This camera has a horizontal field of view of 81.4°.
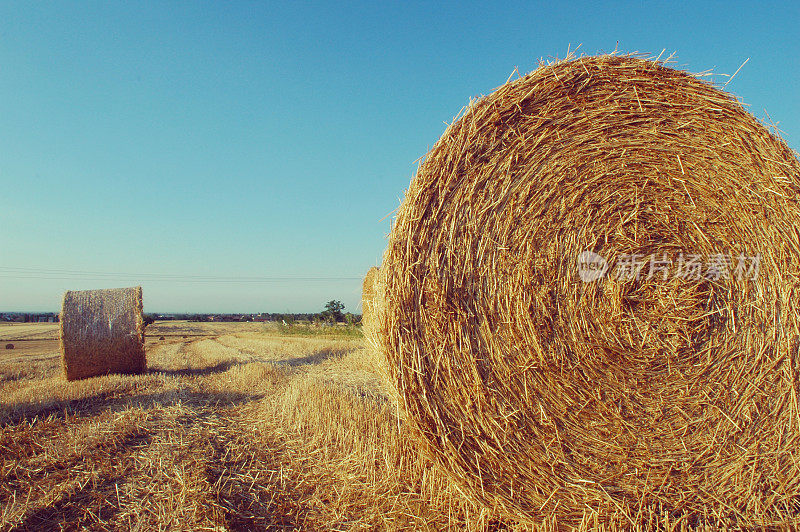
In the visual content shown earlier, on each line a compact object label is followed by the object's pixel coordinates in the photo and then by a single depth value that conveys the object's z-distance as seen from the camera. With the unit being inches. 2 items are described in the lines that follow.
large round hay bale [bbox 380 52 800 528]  107.1
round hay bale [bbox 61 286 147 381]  314.8
